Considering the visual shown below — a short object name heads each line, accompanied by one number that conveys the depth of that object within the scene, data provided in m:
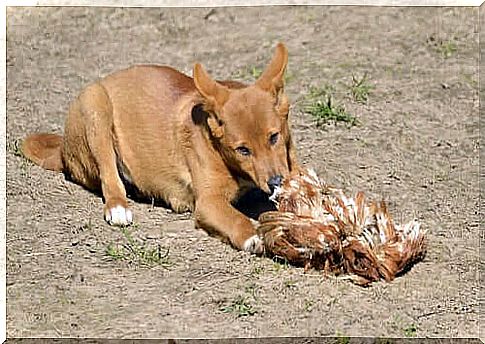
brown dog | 11.67
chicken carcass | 10.80
